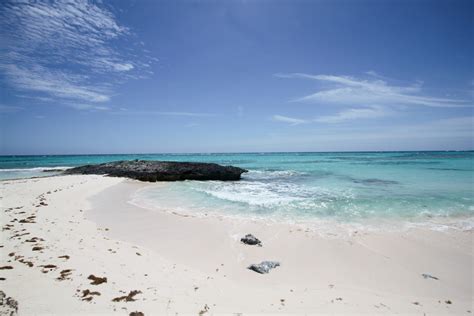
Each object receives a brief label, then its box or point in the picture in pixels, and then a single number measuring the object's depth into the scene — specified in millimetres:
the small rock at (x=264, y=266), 5461
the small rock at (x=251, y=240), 7137
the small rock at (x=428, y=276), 5450
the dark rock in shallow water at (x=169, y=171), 24594
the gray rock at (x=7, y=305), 3305
